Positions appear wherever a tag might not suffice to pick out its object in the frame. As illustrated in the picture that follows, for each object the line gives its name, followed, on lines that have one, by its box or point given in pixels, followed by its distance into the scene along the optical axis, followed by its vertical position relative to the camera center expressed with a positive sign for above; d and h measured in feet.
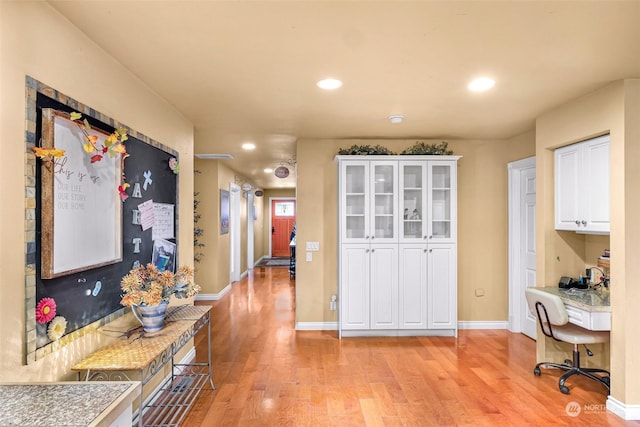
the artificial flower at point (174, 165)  10.11 +1.48
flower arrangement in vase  7.10 -1.64
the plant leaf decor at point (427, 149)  14.19 +2.69
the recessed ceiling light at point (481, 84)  8.52 +3.30
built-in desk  8.74 -2.37
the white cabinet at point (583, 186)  9.19 +0.80
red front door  39.75 -0.64
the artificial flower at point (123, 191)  7.18 +0.51
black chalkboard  5.25 -0.72
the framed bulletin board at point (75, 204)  5.26 +0.20
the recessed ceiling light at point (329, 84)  8.52 +3.28
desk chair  9.39 -3.26
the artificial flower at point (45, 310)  5.13 -1.42
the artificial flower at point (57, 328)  5.38 -1.77
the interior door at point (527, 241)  14.02 -1.08
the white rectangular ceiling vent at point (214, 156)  18.39 +3.18
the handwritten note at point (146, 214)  8.44 +0.04
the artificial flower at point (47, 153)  4.98 +0.92
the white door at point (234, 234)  24.12 -1.32
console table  6.10 -2.80
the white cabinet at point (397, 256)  14.11 -1.65
